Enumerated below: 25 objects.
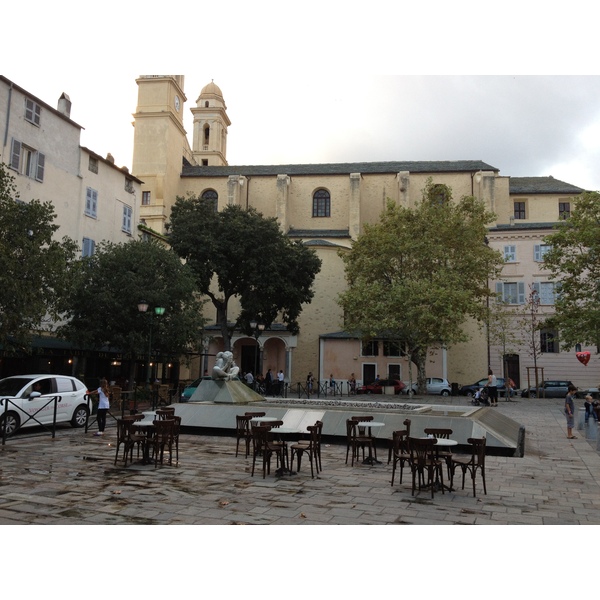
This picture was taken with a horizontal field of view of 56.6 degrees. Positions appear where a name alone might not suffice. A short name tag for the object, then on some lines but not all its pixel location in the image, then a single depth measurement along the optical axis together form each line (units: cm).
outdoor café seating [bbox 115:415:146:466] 948
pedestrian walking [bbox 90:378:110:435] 1455
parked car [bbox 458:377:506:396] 3703
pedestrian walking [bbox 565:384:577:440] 1522
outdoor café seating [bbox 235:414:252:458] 1091
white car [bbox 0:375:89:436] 1334
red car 3722
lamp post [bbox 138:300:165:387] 2117
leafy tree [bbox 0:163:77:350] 1664
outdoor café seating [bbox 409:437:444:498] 761
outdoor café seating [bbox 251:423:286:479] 880
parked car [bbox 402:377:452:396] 3803
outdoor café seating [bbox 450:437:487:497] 775
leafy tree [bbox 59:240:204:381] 2359
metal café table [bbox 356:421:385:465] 1059
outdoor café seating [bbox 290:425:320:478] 903
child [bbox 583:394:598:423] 1564
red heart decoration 2937
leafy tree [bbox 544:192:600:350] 2390
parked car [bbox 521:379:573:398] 3547
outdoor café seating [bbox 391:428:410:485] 839
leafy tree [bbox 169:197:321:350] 3256
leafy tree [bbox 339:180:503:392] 2948
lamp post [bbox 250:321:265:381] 3011
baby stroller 2583
